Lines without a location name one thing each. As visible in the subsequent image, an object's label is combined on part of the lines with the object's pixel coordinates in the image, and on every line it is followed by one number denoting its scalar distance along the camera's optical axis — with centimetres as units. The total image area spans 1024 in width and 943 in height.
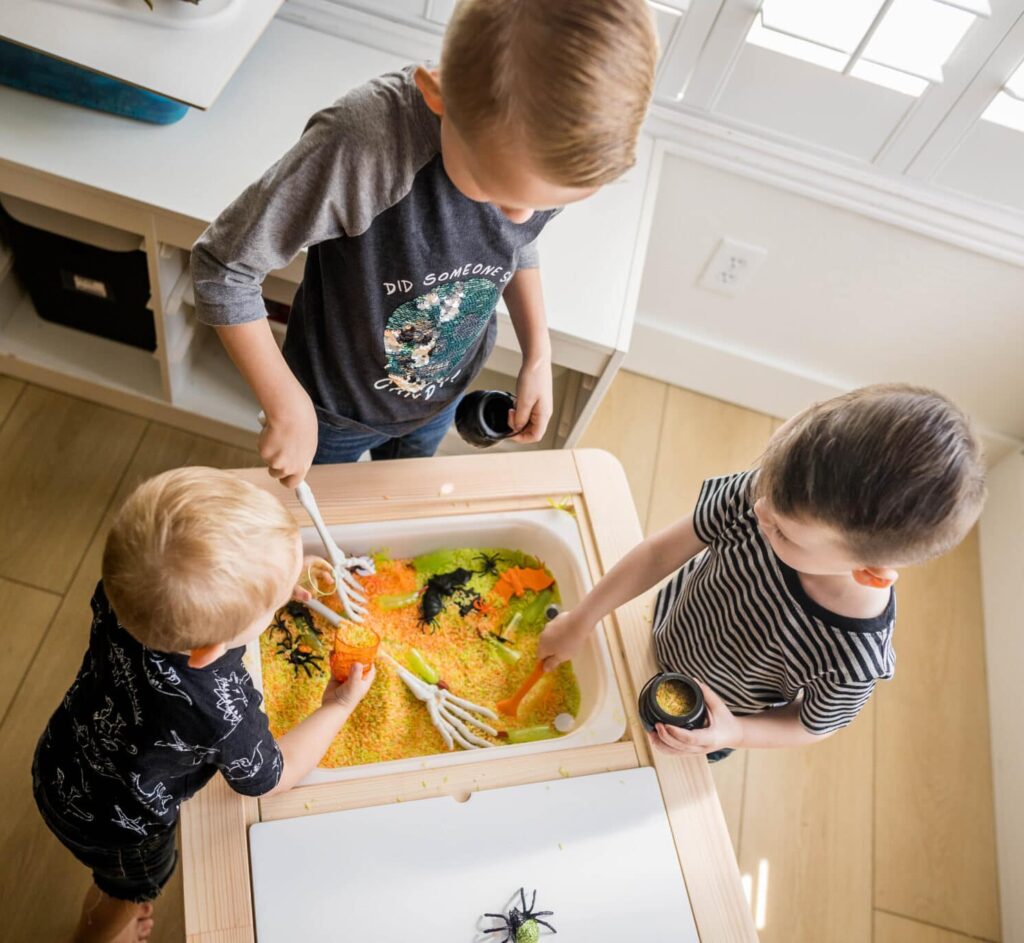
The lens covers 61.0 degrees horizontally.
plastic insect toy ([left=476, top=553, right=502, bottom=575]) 108
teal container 120
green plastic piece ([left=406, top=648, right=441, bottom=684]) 100
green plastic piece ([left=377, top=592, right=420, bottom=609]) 104
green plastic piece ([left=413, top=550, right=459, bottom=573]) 107
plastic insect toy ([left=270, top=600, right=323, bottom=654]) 99
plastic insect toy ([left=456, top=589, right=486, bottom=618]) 105
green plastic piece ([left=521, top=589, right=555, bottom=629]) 106
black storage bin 140
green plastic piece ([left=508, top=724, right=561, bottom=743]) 98
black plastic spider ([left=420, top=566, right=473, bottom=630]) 104
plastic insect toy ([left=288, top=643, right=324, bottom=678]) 99
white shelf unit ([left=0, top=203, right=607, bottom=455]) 155
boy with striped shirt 65
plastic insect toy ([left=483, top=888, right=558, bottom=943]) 78
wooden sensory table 78
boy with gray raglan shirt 75
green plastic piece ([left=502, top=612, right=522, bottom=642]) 105
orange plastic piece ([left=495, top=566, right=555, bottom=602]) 107
